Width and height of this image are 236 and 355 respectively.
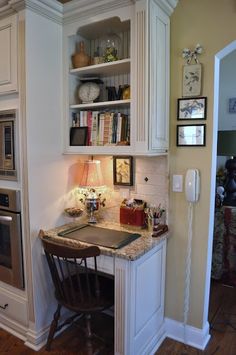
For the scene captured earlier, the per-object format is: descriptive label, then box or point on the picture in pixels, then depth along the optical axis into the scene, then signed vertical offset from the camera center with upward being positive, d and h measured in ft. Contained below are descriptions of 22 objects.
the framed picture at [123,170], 7.06 -0.49
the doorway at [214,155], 5.97 -0.08
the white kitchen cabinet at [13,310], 6.76 -3.95
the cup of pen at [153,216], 6.49 -1.52
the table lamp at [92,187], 6.97 -0.92
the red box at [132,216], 6.72 -1.58
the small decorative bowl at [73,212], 7.10 -1.55
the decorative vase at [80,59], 6.79 +2.21
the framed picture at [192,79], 6.05 +1.57
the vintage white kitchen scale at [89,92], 6.90 +1.44
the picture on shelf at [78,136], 6.85 +0.36
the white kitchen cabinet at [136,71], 5.64 +1.82
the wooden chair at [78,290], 5.41 -3.03
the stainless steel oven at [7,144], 6.31 +0.14
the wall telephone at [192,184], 6.16 -0.72
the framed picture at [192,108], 6.08 +0.94
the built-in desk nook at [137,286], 5.36 -2.79
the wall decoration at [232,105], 11.05 +1.84
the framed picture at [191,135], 6.13 +0.36
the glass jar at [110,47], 6.57 +2.57
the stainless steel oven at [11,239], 6.47 -2.12
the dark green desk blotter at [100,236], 5.82 -1.89
